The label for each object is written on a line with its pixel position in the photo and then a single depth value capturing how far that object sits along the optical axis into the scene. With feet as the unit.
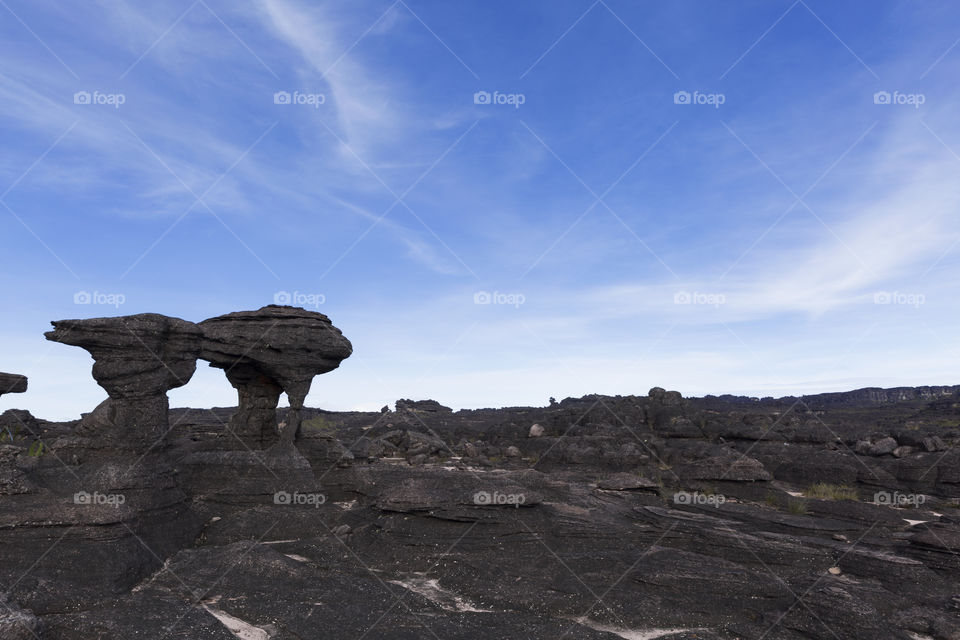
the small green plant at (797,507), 66.95
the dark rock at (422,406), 276.27
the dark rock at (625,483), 77.36
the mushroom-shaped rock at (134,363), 57.41
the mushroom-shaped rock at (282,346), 72.90
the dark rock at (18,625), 29.27
